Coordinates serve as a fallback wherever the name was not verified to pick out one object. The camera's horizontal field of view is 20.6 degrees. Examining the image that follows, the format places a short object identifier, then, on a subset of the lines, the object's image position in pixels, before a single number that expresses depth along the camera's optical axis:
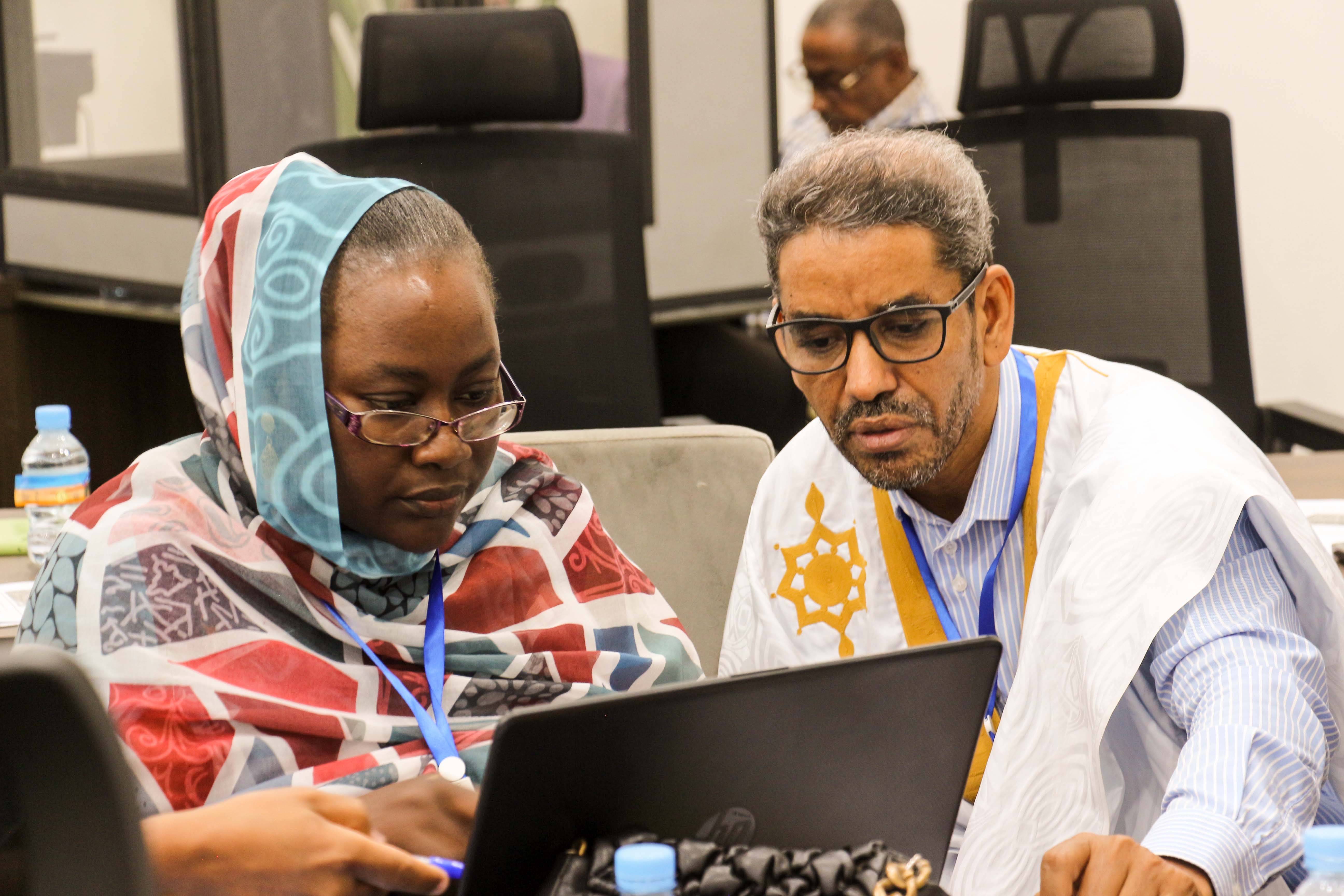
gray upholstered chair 3.14
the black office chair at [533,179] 3.65
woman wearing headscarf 2.58
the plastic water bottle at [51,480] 3.20
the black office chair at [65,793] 1.51
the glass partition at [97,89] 4.91
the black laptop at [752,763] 2.30
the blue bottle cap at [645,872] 2.28
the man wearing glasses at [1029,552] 2.57
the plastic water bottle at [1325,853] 2.31
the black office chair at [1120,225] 3.91
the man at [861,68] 5.00
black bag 2.30
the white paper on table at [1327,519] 3.12
